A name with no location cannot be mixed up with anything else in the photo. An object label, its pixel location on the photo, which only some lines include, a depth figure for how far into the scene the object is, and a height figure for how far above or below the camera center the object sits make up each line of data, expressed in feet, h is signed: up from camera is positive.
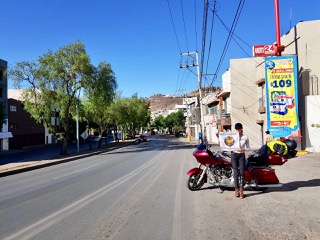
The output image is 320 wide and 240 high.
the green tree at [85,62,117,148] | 73.76 +13.03
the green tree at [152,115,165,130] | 318.79 +9.28
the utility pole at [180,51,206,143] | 78.38 +0.95
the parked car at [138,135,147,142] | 146.93 -6.05
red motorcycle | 20.00 -3.86
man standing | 19.02 -2.62
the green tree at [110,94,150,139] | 118.38 +10.85
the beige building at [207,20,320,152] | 49.08 +10.45
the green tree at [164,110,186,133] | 243.75 +8.87
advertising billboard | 44.99 +5.33
